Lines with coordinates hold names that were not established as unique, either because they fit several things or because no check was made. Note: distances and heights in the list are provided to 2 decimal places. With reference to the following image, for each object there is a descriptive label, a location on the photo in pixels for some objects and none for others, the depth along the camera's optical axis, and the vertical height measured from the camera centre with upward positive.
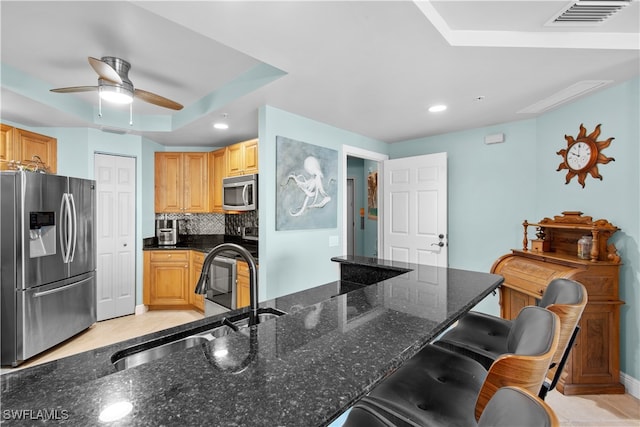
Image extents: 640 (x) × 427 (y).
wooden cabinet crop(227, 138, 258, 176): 3.41 +0.65
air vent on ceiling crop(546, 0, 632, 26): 1.48 +1.04
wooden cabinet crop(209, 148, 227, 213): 3.95 +0.49
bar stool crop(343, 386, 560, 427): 0.51 -0.36
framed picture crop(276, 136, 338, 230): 2.77 +0.26
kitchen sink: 0.95 -0.46
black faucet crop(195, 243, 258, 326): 1.13 -0.24
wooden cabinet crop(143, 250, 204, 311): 3.95 -0.86
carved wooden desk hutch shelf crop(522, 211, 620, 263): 2.21 -0.20
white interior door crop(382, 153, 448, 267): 3.57 +0.03
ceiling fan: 2.06 +0.88
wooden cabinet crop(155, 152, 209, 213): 4.19 +0.44
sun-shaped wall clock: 2.41 +0.48
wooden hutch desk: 2.16 -0.79
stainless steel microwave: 3.27 +0.22
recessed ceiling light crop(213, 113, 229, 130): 3.08 +0.96
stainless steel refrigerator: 2.61 -0.45
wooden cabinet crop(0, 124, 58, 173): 2.96 +0.67
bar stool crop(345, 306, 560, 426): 0.77 -0.60
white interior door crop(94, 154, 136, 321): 3.60 -0.28
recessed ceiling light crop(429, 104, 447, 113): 2.74 +0.97
